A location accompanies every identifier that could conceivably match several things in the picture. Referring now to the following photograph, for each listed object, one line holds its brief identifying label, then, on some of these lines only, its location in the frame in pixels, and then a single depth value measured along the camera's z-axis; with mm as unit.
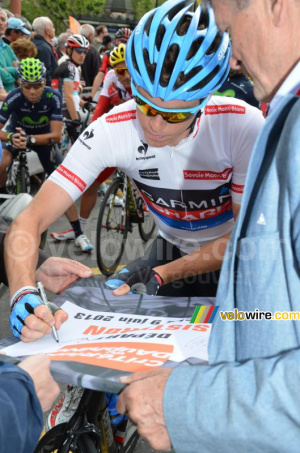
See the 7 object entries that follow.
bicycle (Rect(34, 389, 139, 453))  1909
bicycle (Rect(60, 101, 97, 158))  9455
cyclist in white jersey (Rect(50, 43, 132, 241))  6074
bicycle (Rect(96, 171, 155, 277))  5805
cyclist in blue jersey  6629
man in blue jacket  990
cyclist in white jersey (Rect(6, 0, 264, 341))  2170
